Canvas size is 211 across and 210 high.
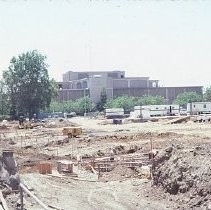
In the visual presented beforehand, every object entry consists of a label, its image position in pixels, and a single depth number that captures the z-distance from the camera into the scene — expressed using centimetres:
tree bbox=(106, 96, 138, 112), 13225
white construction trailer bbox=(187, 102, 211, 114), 9546
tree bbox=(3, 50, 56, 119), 9988
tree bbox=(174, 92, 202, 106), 13538
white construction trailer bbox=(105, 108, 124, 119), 10432
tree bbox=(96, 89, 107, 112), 14088
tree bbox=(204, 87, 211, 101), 13473
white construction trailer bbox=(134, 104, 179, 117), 9868
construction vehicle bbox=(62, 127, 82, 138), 4706
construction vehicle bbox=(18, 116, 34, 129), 7056
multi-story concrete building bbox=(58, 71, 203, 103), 14688
